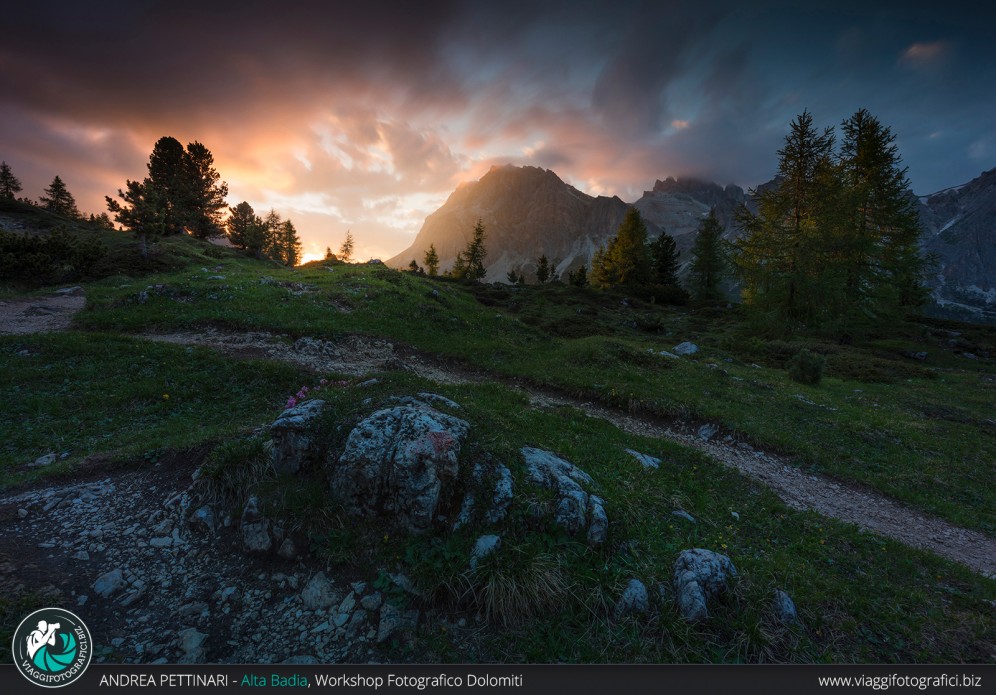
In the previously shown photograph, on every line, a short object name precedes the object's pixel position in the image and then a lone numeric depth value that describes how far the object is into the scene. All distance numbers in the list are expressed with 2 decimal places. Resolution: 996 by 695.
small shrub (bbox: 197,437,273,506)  5.80
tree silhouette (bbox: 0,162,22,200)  69.15
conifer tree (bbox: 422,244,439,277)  80.19
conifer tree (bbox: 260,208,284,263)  72.11
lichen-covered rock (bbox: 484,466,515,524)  5.21
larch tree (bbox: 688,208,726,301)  55.47
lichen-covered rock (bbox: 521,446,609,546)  5.38
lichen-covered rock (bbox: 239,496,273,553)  5.14
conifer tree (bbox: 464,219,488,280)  77.62
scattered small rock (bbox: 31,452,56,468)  7.31
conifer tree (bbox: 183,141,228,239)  58.00
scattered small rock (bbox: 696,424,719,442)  11.98
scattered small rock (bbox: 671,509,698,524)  6.50
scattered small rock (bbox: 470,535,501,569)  4.75
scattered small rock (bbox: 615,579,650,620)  4.47
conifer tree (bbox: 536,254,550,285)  80.31
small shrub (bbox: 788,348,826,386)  19.02
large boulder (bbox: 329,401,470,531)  5.24
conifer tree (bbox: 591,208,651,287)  59.06
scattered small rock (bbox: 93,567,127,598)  4.43
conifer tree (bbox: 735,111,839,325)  27.14
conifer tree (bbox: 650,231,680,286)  60.59
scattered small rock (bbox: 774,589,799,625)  4.49
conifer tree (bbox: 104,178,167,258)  33.41
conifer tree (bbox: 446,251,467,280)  78.21
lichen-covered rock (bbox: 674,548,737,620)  4.46
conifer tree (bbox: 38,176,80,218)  70.56
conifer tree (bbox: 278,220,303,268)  81.88
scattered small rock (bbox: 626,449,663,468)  8.70
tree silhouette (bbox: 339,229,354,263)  94.14
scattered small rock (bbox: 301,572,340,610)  4.48
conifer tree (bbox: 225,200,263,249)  63.72
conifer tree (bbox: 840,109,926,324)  28.97
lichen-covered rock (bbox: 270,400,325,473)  5.87
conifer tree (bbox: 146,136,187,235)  55.09
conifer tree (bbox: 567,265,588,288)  65.00
